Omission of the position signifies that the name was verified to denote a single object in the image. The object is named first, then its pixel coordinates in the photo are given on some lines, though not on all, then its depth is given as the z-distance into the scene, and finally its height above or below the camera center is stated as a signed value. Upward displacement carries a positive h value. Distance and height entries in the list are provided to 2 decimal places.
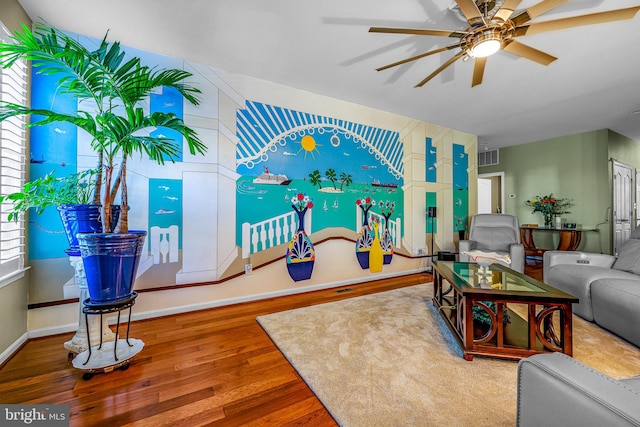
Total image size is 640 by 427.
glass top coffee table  1.63 -0.75
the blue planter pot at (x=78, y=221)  1.68 -0.05
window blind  1.70 +0.39
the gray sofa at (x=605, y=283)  1.86 -0.59
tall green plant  1.42 +0.88
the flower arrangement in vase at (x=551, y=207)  5.24 +0.19
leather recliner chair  3.78 -0.30
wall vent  6.41 +1.55
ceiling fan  1.50 +1.29
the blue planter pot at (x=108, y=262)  1.53 -0.31
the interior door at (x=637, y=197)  5.47 +0.44
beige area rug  1.29 -1.03
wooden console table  4.68 -0.45
